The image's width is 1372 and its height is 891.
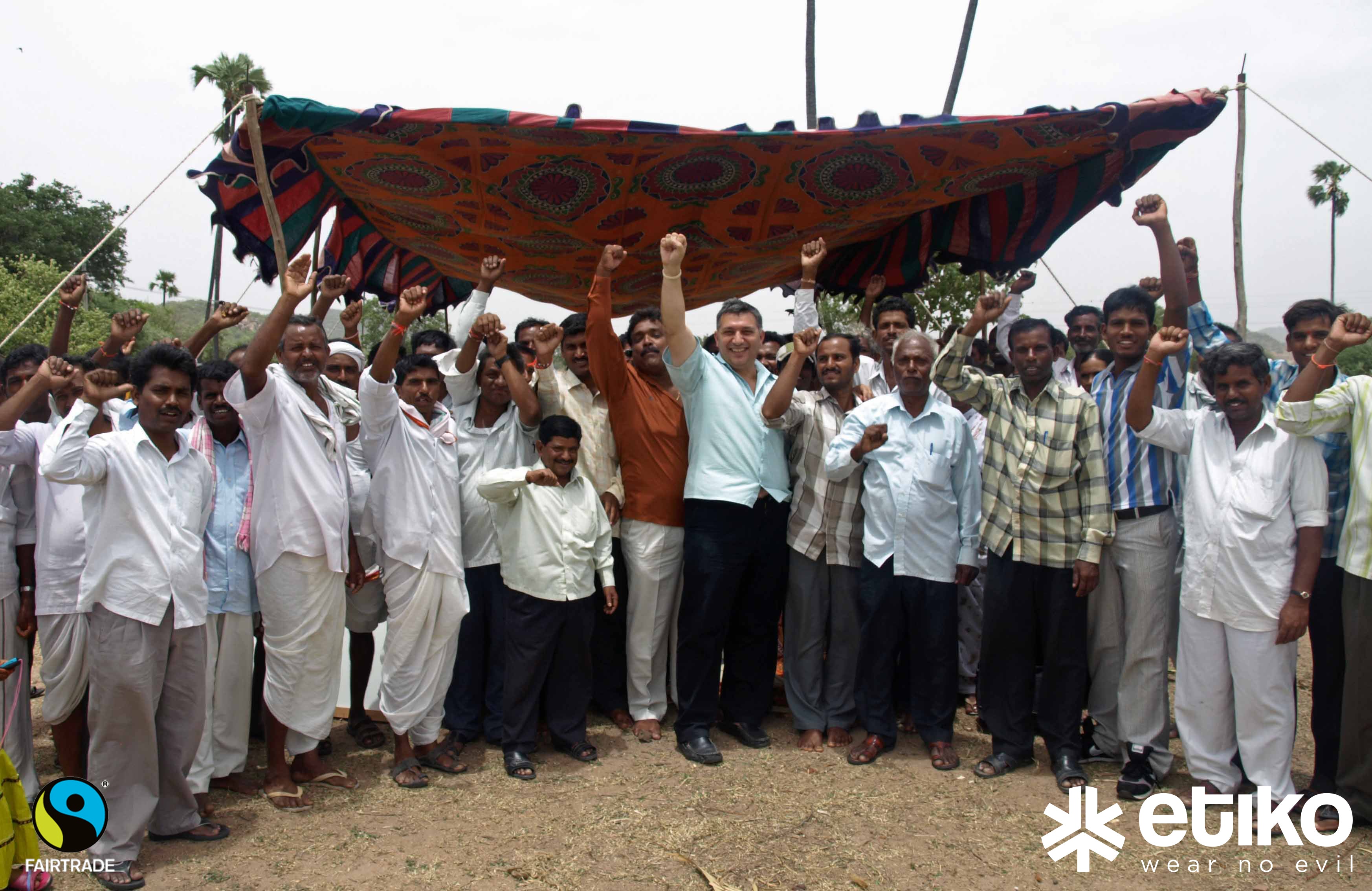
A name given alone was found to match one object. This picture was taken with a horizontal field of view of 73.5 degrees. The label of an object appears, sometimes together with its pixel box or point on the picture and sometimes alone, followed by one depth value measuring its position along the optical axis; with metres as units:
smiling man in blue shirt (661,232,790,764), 4.50
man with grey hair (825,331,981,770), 4.45
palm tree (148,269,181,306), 55.09
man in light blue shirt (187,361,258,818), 3.90
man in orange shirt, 4.71
